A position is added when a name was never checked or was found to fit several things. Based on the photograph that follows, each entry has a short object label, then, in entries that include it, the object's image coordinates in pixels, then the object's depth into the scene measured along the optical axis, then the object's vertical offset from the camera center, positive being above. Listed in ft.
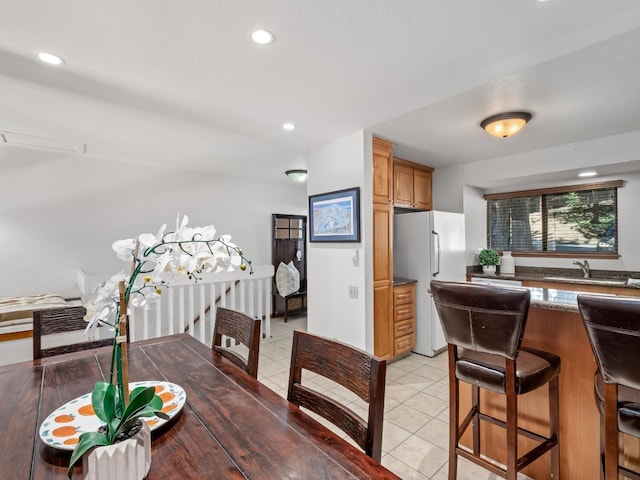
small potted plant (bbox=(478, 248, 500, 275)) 14.44 -0.88
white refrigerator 11.92 -0.57
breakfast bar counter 5.20 -2.64
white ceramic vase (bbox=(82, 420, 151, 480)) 2.14 -1.51
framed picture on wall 10.14 +0.89
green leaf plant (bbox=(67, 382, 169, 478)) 2.27 -1.27
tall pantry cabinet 10.57 -0.24
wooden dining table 2.54 -1.81
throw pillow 18.22 -2.18
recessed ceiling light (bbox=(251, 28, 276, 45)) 5.43 +3.61
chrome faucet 12.72 -1.09
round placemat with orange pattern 2.83 -1.74
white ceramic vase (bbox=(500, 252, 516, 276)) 14.48 -1.16
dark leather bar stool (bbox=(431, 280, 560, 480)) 4.55 -1.92
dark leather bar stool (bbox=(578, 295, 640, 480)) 3.46 -1.37
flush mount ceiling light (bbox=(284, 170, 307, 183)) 15.88 +3.42
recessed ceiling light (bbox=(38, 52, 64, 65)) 6.02 +3.62
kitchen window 12.68 +0.88
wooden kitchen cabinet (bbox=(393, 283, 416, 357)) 11.46 -2.86
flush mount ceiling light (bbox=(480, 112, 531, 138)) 8.68 +3.27
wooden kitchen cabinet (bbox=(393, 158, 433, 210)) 13.01 +2.46
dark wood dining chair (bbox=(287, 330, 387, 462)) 2.99 -1.48
